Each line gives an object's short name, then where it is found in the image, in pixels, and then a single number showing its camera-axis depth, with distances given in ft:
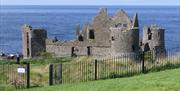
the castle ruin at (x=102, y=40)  195.42
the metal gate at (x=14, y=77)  88.78
